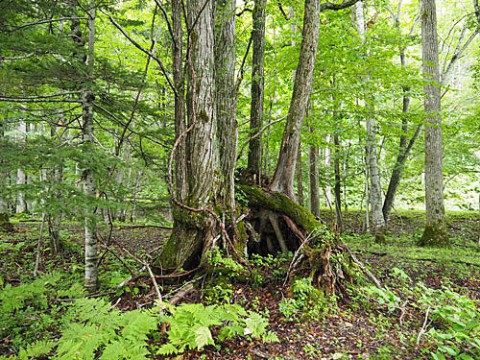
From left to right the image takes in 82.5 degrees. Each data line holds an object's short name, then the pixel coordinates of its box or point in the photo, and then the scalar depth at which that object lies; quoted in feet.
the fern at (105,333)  6.20
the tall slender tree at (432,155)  25.12
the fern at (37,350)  6.62
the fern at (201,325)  7.29
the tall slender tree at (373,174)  29.53
